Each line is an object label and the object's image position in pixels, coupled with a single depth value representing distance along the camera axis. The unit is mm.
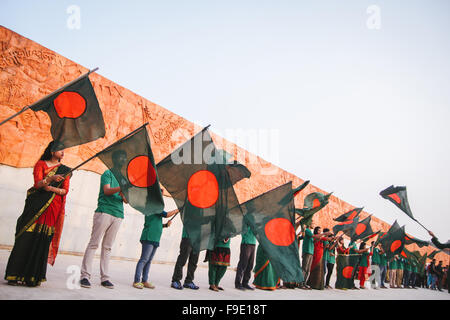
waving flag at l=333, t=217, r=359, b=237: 9539
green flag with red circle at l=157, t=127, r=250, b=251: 4199
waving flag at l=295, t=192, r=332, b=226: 7062
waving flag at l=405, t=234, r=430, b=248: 12148
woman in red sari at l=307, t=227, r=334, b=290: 8281
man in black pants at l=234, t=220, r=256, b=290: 6242
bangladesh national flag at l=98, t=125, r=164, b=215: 3898
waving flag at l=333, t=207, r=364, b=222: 10124
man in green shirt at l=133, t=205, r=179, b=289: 4688
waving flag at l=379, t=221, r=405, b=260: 10219
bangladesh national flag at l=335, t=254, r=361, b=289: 9422
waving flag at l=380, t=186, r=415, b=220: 8320
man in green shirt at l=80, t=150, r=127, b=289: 4027
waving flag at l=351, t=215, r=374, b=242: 10047
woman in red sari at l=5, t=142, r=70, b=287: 3430
